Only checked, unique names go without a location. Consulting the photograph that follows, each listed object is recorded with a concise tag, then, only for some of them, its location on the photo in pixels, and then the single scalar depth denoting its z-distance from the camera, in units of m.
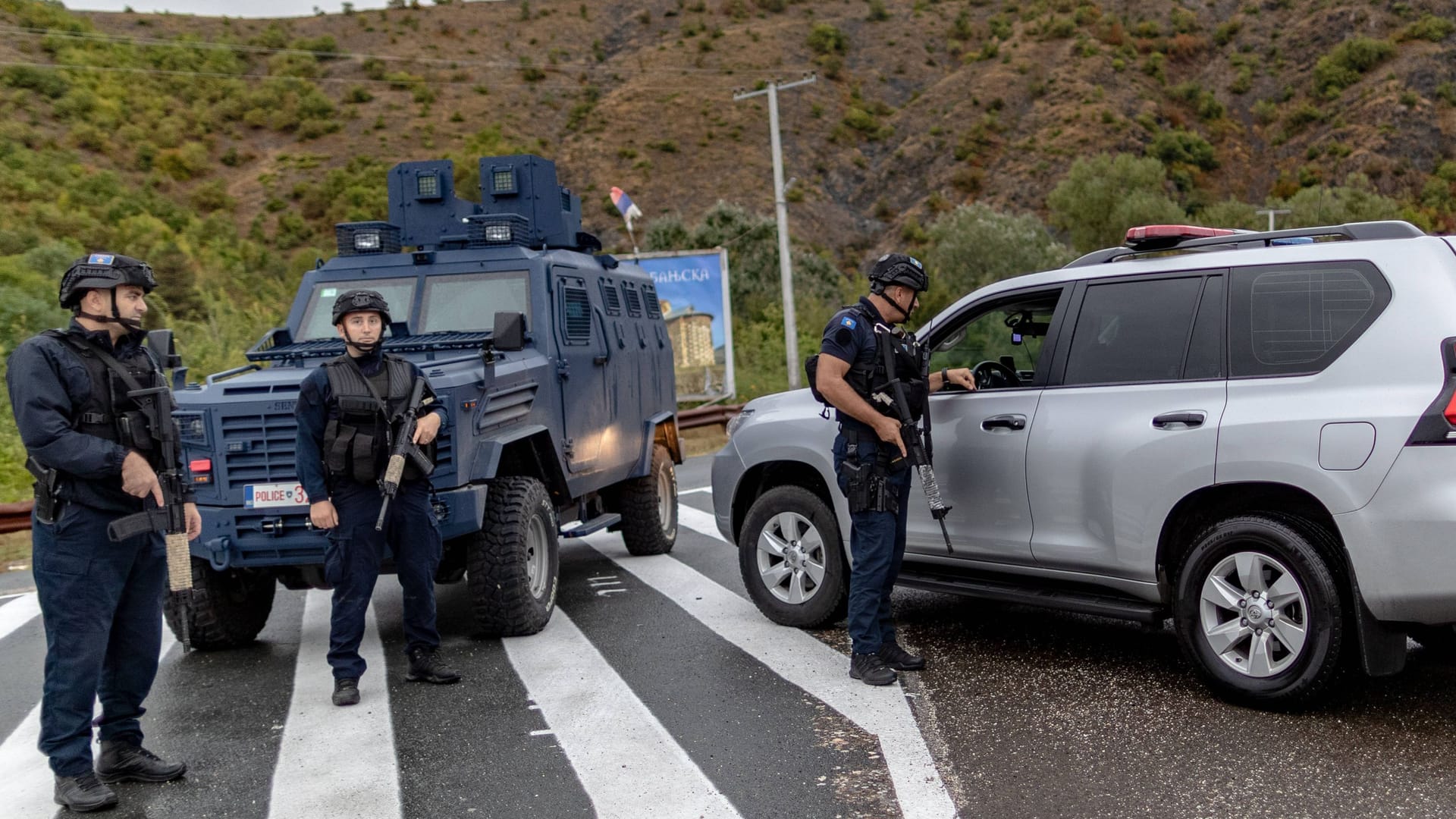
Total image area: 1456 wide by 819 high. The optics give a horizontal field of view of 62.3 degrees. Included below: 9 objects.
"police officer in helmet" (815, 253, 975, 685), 5.65
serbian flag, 27.44
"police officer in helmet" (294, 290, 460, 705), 5.59
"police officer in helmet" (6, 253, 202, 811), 4.42
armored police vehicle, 6.32
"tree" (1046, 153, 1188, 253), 60.78
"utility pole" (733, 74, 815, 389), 29.28
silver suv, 4.54
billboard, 26.94
